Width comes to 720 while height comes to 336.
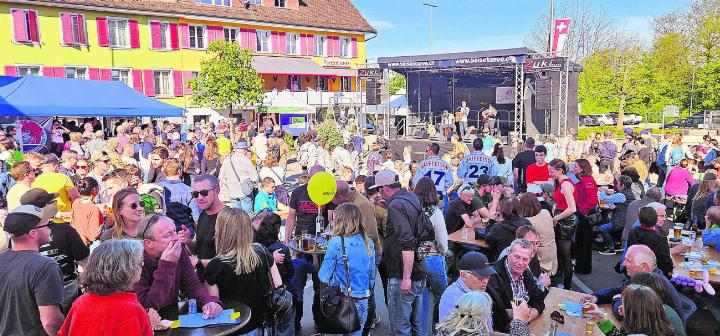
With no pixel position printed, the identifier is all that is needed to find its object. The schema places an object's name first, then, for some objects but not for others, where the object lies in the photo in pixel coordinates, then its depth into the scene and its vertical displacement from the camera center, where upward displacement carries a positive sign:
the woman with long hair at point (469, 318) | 2.68 -1.02
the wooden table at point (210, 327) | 3.01 -1.15
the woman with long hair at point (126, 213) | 4.05 -0.61
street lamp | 38.91 +7.20
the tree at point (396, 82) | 50.92 +4.59
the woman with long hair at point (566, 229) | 5.92 -1.25
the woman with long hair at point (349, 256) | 3.89 -0.98
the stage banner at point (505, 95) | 21.57 +1.24
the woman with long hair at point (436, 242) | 4.75 -1.08
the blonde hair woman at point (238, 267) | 3.34 -0.89
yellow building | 24.05 +5.18
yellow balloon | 5.20 -0.60
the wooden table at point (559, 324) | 3.61 -1.46
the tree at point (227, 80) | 23.80 +2.49
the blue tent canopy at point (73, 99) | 11.91 +0.96
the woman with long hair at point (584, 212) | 6.83 -1.23
